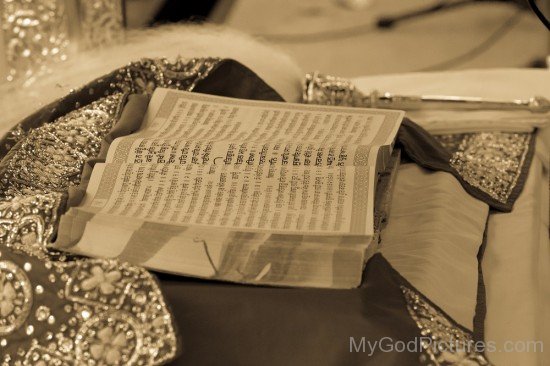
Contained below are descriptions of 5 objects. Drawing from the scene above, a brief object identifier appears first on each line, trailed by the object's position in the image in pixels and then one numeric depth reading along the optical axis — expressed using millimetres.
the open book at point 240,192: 2268
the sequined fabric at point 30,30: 4168
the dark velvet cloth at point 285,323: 2217
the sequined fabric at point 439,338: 2216
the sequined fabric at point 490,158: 2691
